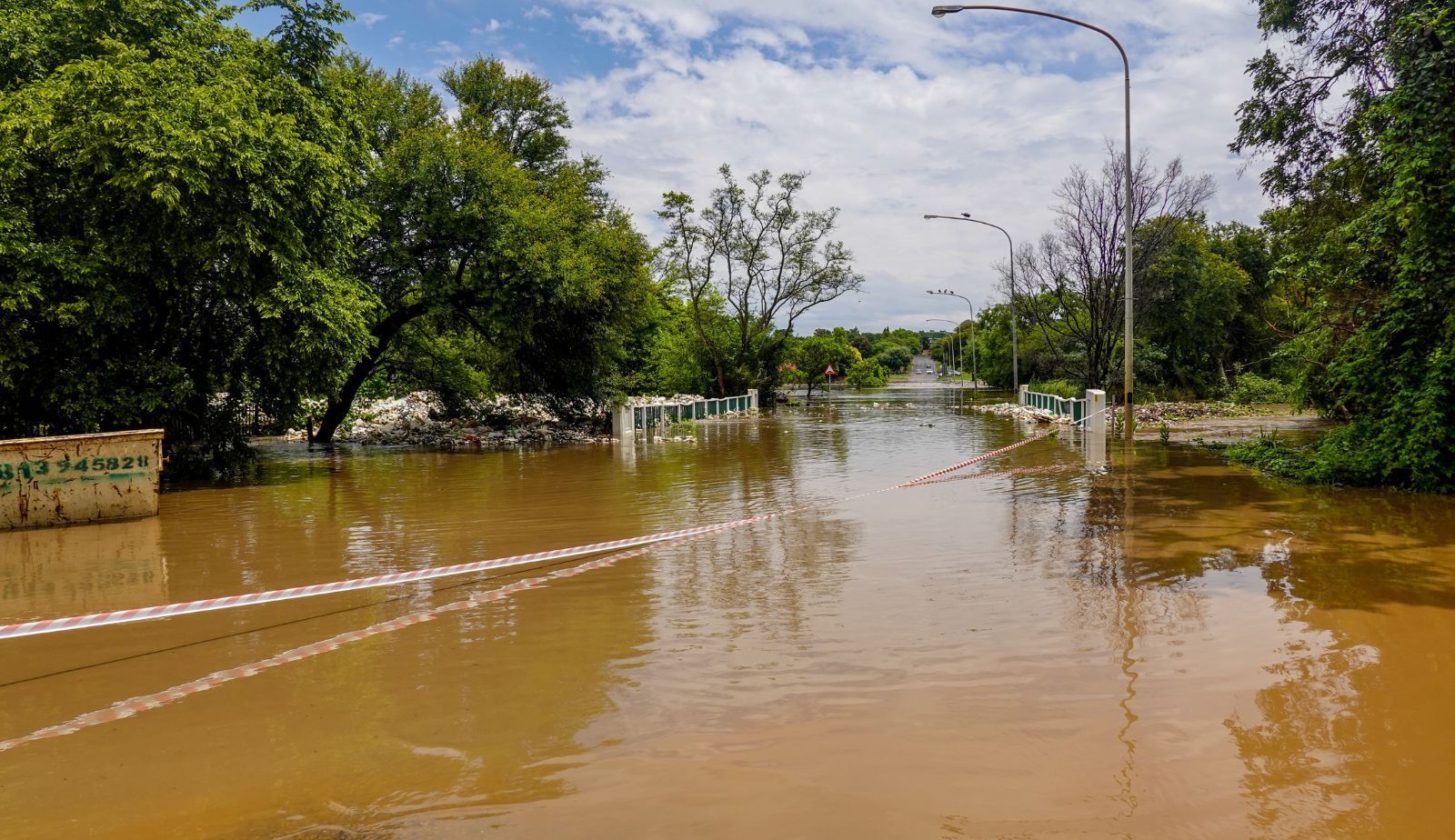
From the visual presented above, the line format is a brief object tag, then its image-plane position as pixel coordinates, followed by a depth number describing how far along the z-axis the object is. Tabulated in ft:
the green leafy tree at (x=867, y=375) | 294.87
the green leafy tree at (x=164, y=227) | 45.14
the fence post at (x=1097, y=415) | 75.41
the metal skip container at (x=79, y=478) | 36.63
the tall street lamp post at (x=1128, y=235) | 64.28
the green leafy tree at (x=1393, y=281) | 37.73
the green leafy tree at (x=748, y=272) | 161.27
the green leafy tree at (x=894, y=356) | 526.57
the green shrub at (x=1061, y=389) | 135.46
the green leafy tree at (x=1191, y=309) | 133.69
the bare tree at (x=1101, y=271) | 111.34
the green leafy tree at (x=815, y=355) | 224.12
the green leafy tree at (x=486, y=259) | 73.61
